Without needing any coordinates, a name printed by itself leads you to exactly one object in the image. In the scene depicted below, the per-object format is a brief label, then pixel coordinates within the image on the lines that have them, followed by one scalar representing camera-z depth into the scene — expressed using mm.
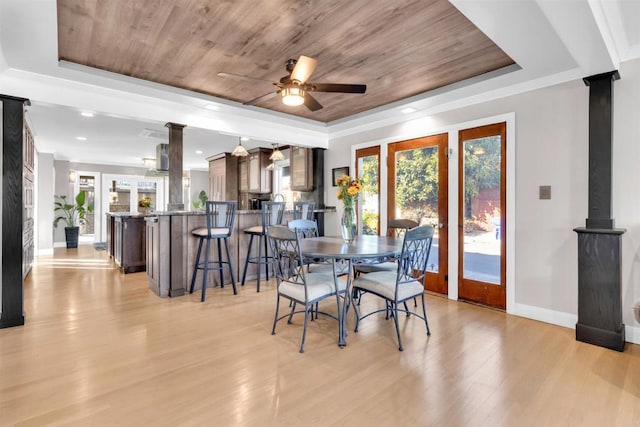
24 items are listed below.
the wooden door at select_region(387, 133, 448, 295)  3945
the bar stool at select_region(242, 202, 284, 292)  4188
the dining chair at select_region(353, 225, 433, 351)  2518
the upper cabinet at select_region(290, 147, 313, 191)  5590
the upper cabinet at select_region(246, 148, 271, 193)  7035
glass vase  3129
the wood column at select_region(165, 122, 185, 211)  3998
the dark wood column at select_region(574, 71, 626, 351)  2566
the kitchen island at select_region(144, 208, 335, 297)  3891
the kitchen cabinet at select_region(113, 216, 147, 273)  5184
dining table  2424
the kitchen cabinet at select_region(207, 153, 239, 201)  7719
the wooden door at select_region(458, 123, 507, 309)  3432
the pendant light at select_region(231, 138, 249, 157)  5219
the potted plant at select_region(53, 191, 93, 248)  8156
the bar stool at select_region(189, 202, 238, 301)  3858
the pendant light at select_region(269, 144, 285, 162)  5598
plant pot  8148
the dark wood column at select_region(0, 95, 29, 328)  2863
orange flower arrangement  3031
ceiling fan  2508
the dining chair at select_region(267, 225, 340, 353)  2516
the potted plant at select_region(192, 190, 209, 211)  10078
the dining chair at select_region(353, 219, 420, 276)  3223
